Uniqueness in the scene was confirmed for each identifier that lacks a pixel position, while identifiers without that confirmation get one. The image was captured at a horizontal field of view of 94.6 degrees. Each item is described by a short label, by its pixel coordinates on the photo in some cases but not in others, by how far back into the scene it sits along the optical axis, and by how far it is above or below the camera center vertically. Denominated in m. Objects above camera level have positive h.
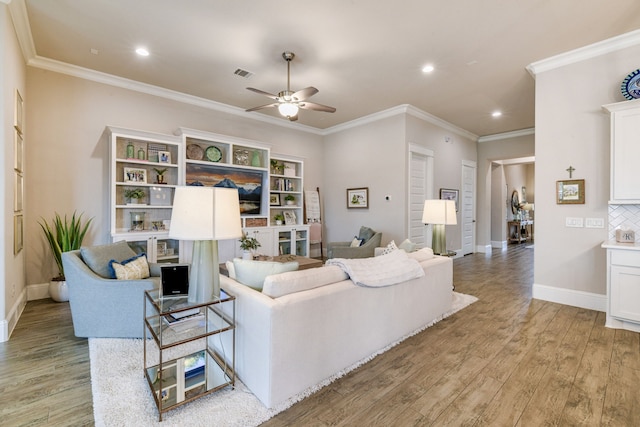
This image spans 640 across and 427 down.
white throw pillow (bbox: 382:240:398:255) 3.31 -0.40
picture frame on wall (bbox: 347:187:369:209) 6.35 +0.34
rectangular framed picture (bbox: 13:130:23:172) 3.10 +0.71
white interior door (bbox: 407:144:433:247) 5.93 +0.51
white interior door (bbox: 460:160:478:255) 7.52 +0.18
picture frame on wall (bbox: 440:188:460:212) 6.68 +0.44
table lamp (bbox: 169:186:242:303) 1.97 -0.09
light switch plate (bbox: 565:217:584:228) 3.72 -0.12
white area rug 1.74 -1.21
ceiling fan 3.54 +1.38
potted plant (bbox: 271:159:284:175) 6.18 +0.98
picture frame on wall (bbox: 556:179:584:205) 3.71 +0.27
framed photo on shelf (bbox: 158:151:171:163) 4.71 +0.92
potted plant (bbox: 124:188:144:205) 4.49 +0.29
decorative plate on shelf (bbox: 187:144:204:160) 5.02 +1.06
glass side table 1.86 -1.09
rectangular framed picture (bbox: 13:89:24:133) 3.18 +1.12
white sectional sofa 1.86 -0.82
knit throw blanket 2.43 -0.50
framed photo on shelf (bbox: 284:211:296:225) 6.46 -0.11
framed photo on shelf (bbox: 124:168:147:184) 4.43 +0.59
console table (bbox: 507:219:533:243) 10.23 -0.64
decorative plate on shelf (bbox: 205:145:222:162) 5.23 +1.07
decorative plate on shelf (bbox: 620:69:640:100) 3.25 +1.42
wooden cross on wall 3.78 +0.55
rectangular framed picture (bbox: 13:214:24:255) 3.10 -0.22
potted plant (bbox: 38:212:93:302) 3.76 -0.34
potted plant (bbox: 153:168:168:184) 4.75 +0.61
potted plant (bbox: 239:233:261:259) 4.27 -0.48
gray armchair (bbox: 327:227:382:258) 4.85 -0.61
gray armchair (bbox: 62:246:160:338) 2.66 -0.81
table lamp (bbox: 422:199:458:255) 3.90 -0.07
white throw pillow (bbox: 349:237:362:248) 5.34 -0.55
